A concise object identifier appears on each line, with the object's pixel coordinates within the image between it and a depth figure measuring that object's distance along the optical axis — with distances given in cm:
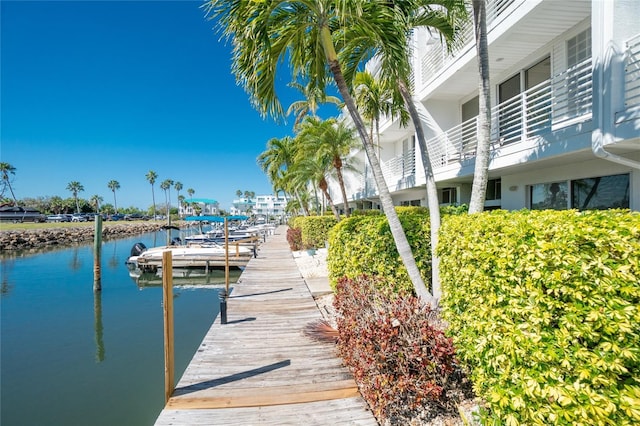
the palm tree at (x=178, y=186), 13010
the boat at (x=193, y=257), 1697
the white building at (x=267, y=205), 13152
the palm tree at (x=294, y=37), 481
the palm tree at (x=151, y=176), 10462
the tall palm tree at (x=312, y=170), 1942
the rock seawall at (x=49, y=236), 3171
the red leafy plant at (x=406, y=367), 349
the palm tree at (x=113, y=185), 10975
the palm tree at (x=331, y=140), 1752
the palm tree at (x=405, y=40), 533
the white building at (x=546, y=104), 530
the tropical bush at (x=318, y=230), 1873
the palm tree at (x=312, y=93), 709
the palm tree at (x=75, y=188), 9288
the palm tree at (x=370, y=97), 1357
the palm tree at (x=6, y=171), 6988
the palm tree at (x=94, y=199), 9821
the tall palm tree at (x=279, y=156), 3015
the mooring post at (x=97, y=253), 1470
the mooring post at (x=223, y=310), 661
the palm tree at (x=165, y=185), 11969
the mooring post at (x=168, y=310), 425
